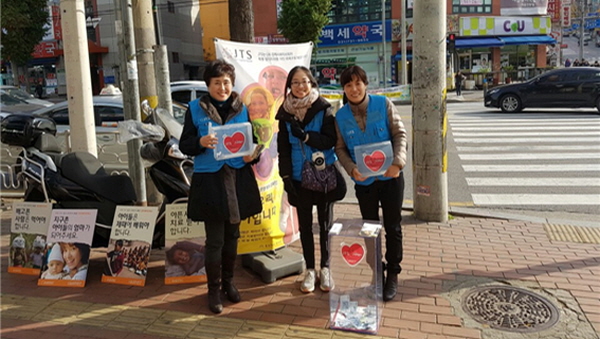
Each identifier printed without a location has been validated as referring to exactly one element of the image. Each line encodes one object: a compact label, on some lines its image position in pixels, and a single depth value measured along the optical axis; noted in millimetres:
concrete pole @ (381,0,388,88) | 28853
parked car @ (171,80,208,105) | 11289
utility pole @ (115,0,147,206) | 5504
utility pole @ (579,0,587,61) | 40750
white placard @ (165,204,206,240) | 4293
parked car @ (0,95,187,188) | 7961
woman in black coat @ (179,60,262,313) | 3639
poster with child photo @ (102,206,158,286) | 4312
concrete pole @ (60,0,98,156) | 6105
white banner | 4301
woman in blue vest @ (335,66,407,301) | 3732
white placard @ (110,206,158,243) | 4320
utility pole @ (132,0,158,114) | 5752
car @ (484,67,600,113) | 15484
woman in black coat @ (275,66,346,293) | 3852
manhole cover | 3463
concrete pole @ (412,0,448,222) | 5598
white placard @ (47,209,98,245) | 4363
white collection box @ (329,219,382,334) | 3459
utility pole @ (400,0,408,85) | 25828
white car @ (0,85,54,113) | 14558
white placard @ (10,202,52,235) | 4535
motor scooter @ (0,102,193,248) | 4363
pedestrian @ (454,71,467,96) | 26564
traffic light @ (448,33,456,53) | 23422
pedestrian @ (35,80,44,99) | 35250
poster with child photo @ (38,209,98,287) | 4359
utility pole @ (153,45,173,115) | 5508
